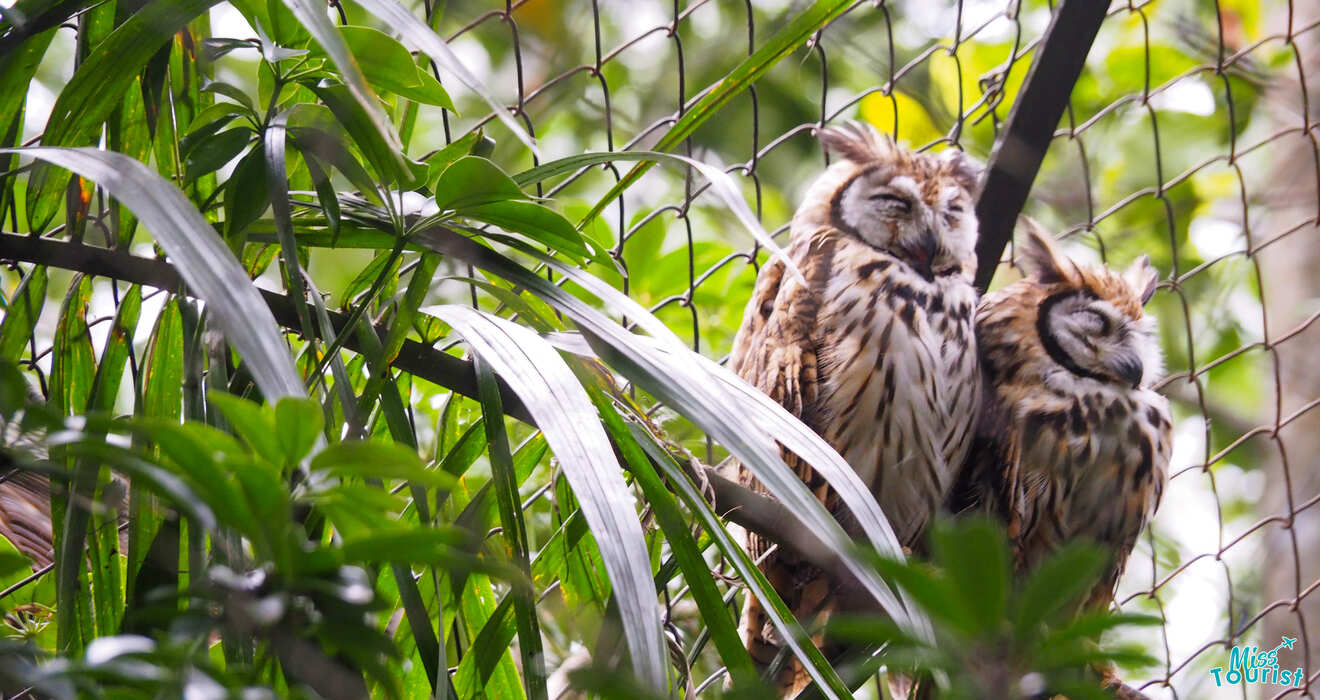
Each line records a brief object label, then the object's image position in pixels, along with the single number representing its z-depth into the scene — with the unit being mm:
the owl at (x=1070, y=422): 7235
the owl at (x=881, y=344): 7218
